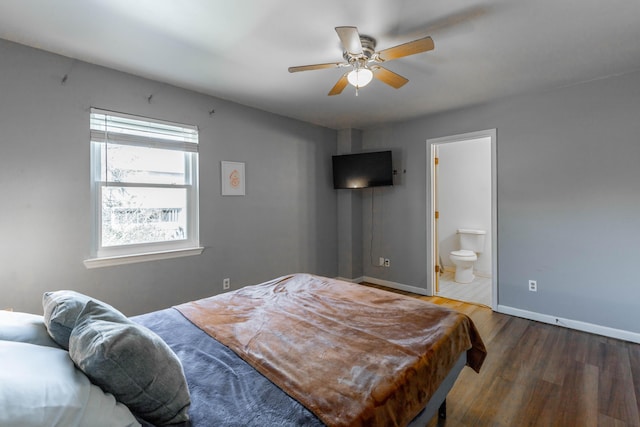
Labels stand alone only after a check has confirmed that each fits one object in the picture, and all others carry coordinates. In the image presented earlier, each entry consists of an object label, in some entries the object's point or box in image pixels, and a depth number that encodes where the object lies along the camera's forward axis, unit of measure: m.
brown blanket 1.10
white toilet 4.70
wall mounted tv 4.24
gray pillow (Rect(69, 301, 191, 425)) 0.85
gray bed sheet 0.98
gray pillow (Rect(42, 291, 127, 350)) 1.02
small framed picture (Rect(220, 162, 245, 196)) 3.35
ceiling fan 1.80
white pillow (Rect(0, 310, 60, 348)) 1.00
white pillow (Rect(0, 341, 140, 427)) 0.64
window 2.58
